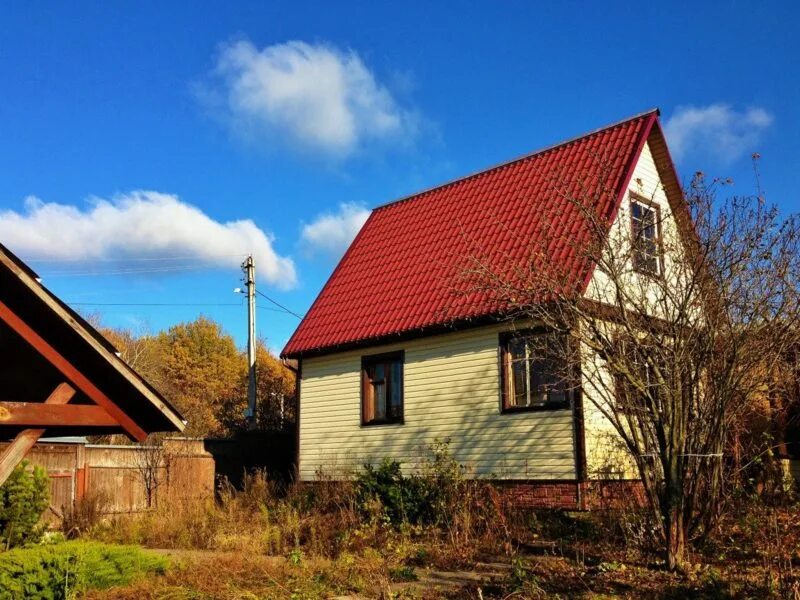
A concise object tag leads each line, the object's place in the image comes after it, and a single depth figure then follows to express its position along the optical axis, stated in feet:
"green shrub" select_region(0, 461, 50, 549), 39.78
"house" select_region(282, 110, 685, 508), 46.37
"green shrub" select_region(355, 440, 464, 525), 46.26
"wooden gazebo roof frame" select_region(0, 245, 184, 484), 18.19
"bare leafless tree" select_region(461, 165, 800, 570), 30.96
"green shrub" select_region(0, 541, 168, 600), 26.53
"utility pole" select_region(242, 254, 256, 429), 84.94
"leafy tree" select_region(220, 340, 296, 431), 91.66
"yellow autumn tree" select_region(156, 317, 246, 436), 164.66
